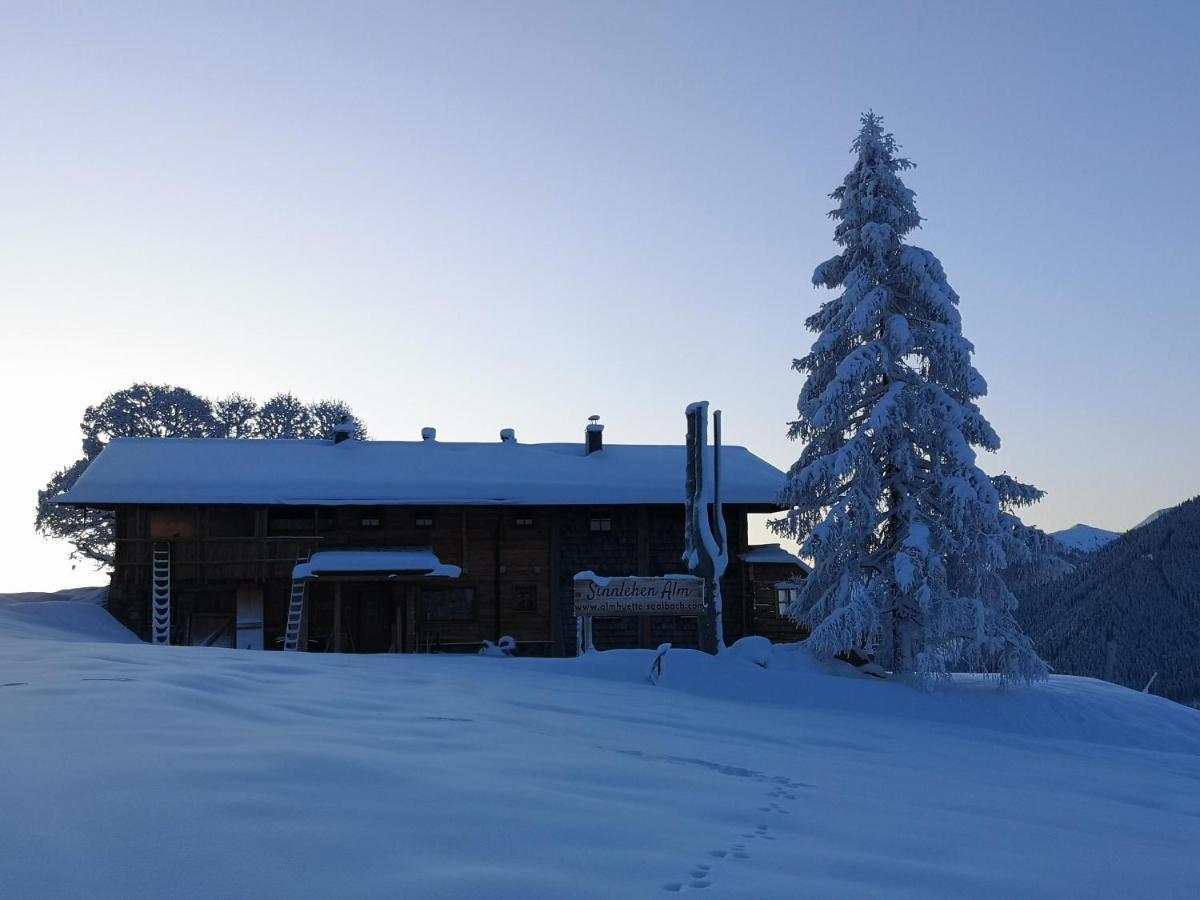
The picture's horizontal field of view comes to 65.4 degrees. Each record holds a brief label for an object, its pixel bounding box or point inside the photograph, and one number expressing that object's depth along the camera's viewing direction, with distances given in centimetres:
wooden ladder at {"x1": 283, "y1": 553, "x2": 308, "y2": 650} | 2502
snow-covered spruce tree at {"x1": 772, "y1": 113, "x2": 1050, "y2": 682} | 1719
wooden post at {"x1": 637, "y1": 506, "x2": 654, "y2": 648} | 2817
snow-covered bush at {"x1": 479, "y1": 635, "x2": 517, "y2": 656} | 2415
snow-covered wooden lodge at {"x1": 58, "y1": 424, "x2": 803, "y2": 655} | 2600
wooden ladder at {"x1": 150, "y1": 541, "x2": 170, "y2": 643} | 2534
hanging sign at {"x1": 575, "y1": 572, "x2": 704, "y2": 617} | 1838
